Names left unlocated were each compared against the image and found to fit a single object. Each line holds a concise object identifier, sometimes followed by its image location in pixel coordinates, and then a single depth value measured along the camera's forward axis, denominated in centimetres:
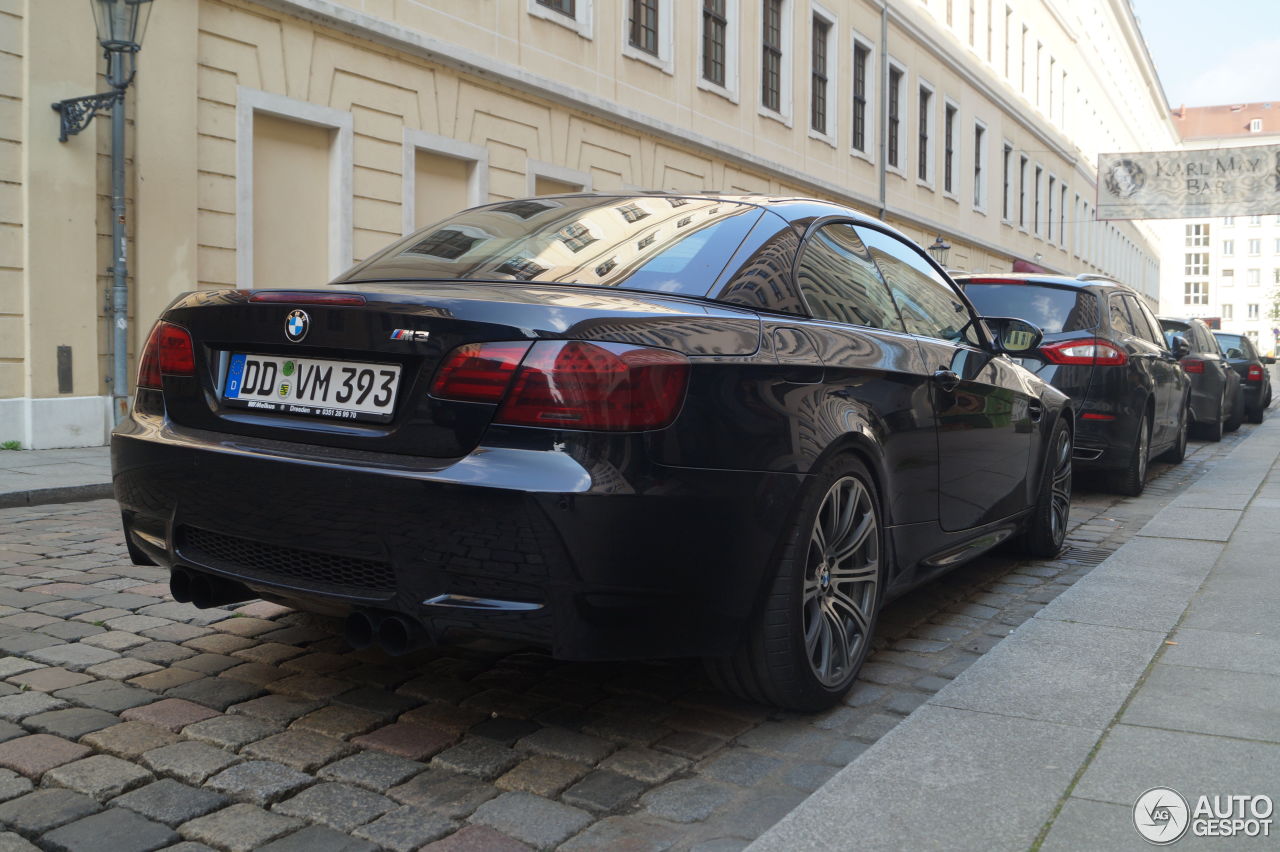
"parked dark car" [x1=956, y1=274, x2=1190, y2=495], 842
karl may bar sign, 3406
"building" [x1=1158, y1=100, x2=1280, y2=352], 12156
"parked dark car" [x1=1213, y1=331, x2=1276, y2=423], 1966
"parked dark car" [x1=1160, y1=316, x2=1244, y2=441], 1447
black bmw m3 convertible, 285
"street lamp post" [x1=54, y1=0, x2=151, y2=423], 1049
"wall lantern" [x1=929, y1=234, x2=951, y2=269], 2505
